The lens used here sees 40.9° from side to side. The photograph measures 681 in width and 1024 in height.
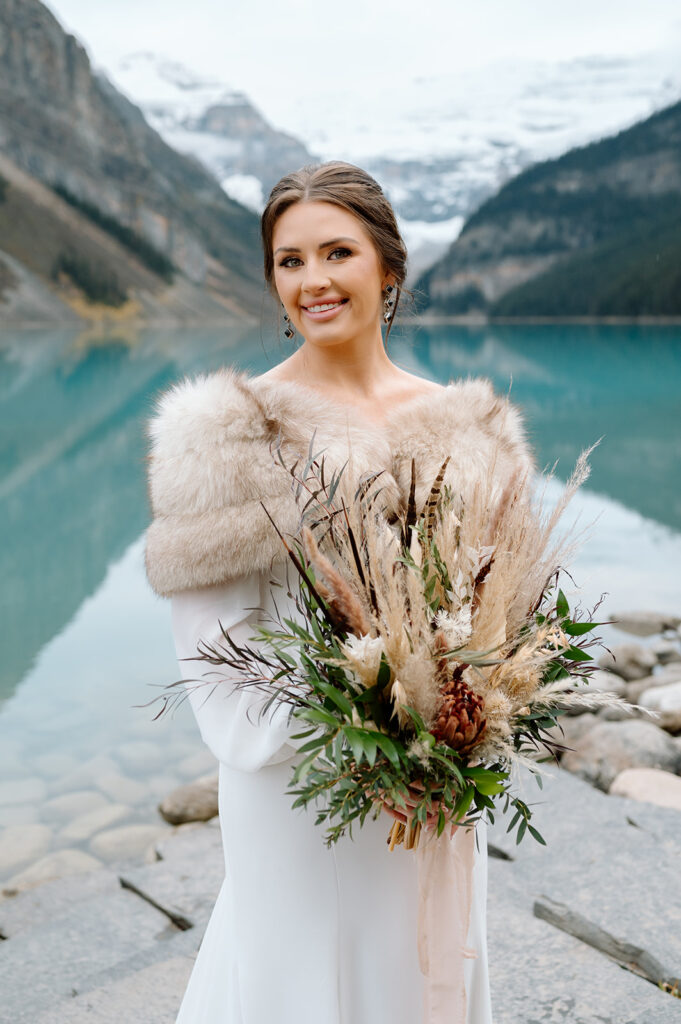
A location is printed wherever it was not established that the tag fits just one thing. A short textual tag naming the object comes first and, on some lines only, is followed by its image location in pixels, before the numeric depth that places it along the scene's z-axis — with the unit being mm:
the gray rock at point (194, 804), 5238
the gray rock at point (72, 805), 5430
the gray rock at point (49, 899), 3941
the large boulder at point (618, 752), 5027
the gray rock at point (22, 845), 4957
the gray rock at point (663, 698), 6016
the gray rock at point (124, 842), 5012
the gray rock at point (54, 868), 4721
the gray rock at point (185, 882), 3596
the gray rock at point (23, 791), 5684
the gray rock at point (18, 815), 5367
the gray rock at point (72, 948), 3136
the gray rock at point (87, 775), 5832
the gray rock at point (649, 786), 4504
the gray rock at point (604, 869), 3102
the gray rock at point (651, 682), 6672
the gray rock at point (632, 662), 7215
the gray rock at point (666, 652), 7613
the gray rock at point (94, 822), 5195
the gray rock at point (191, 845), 4066
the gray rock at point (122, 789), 5621
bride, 1842
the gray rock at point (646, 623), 8422
